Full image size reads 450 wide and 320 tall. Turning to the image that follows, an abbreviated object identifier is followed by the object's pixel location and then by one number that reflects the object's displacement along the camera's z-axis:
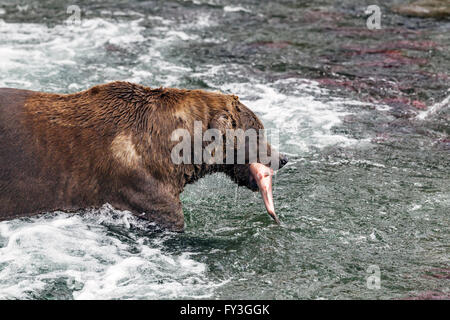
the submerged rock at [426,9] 12.89
